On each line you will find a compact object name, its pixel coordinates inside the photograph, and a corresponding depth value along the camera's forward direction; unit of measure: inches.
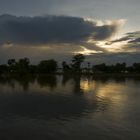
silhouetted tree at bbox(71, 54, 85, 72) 3303.8
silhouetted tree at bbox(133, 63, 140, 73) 3677.0
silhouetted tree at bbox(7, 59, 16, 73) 2973.4
